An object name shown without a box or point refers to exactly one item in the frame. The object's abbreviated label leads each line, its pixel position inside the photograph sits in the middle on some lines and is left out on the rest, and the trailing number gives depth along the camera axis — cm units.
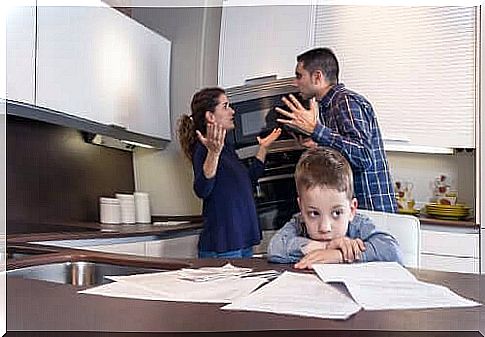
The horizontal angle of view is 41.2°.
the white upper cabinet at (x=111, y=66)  210
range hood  198
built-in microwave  211
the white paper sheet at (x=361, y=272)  113
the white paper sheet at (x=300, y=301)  90
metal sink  134
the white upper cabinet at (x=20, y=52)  192
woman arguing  208
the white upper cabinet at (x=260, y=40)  214
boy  163
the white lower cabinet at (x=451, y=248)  223
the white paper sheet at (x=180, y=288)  101
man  208
